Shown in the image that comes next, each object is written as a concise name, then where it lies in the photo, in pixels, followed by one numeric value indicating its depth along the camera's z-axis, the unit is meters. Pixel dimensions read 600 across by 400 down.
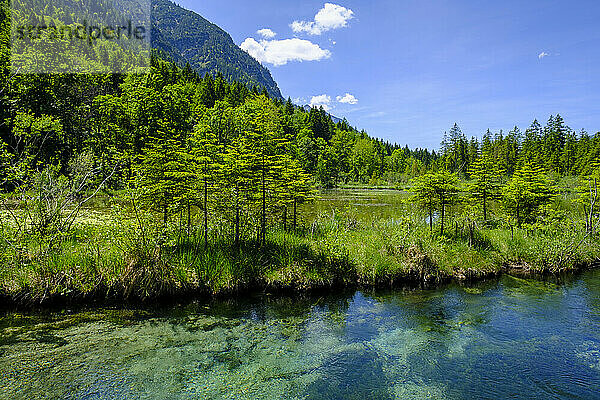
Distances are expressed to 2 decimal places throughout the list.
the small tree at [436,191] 12.84
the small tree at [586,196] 16.61
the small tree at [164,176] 9.94
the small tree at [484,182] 15.77
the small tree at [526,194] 15.18
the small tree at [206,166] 9.80
